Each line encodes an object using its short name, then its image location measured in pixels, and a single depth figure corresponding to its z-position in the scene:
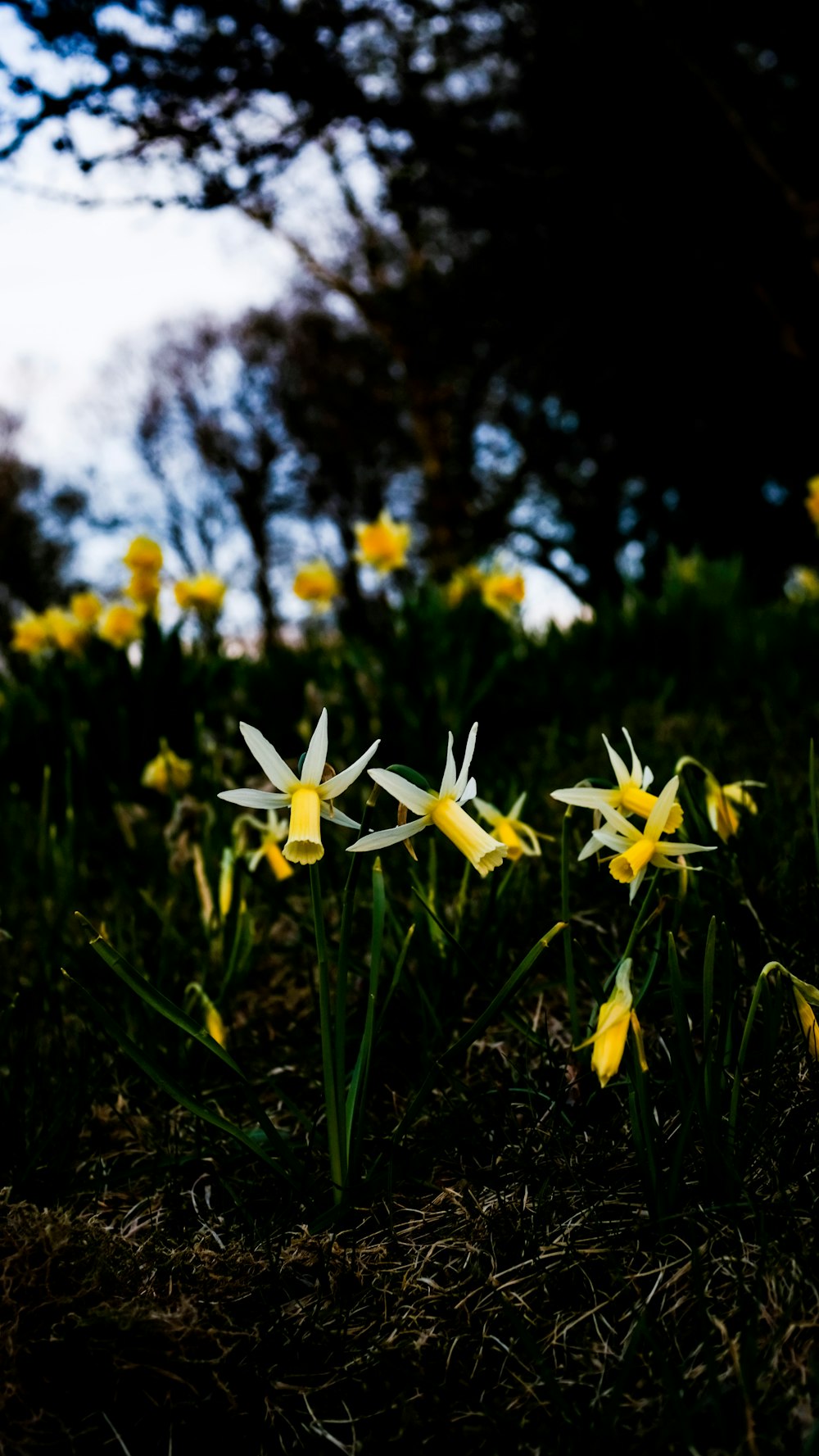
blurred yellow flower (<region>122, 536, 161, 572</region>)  2.60
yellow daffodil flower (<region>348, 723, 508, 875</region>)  0.88
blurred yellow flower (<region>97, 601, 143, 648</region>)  2.95
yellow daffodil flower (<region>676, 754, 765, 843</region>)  1.23
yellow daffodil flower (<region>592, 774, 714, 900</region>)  0.90
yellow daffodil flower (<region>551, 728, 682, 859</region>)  0.95
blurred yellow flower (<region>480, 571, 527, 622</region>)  3.12
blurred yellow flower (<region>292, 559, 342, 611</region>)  3.43
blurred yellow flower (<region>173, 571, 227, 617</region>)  3.21
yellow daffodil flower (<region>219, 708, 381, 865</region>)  0.86
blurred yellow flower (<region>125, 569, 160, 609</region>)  2.66
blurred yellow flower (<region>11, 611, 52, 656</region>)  3.72
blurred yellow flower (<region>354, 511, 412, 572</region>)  3.46
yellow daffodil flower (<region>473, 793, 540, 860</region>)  1.23
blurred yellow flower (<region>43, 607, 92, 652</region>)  3.26
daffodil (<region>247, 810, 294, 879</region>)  1.40
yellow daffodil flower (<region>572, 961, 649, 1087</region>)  0.84
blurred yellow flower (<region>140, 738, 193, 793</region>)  2.05
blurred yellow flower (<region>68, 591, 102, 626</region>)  3.19
